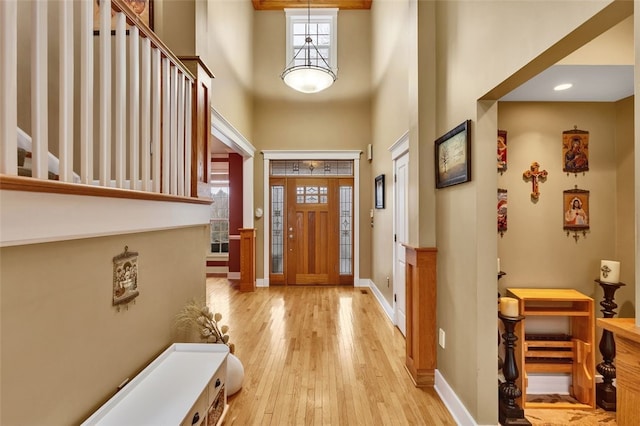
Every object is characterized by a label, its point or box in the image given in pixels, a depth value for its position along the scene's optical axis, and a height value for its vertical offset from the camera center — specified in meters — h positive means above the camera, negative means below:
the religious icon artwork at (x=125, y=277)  1.38 -0.32
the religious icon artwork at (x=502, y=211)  2.58 +0.02
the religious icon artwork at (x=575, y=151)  2.58 +0.55
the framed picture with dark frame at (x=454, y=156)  1.88 +0.40
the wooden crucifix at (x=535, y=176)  2.59 +0.33
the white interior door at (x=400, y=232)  3.46 -0.23
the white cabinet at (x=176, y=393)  1.22 -0.85
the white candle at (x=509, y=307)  2.06 -0.66
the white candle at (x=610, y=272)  2.38 -0.48
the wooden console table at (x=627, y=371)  0.86 -0.48
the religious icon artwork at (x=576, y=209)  2.56 +0.03
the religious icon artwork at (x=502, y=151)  2.58 +0.55
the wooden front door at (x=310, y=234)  5.76 -0.42
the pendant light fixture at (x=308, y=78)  4.20 +1.98
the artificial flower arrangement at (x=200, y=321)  2.03 -0.77
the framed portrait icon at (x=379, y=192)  4.67 +0.34
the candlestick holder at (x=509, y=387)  1.96 -1.22
